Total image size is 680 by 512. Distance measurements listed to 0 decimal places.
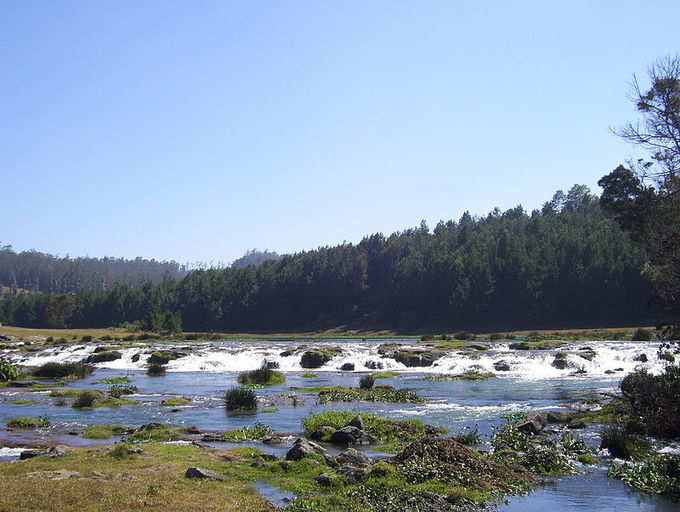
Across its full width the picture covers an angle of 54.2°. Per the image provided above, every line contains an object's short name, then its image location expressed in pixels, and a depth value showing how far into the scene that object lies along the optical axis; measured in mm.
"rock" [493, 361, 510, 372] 56000
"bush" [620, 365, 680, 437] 23891
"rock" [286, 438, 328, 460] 21016
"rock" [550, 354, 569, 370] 55219
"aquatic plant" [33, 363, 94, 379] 52688
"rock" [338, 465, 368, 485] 18556
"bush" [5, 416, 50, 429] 29109
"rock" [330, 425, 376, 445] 24875
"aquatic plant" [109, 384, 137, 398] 40125
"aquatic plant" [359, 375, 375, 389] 42844
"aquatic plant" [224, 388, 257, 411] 33969
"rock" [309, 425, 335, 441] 25844
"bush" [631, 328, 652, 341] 75938
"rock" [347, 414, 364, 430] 26375
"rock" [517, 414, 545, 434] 26109
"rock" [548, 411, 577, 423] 29562
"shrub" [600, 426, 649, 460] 22438
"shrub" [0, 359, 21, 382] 49406
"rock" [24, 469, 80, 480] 17897
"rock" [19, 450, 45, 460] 22016
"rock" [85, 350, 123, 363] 69500
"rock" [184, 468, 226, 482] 18641
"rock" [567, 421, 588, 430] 27688
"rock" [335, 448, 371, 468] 20297
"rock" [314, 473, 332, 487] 18375
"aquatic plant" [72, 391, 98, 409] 35188
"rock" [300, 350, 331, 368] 62969
